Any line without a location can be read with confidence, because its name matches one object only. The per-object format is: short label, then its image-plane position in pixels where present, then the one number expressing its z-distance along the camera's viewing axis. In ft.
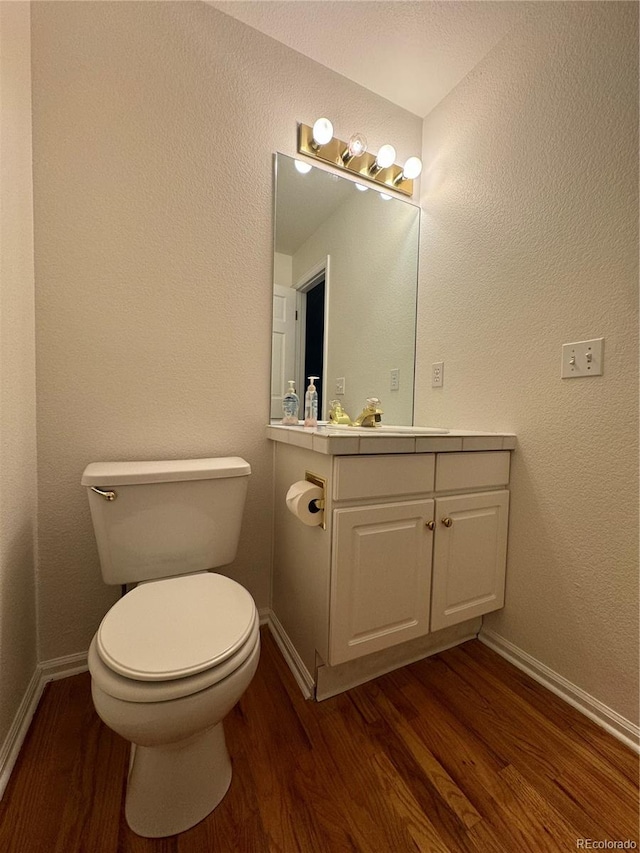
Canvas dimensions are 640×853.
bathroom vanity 3.45
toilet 2.32
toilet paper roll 3.50
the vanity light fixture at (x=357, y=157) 4.78
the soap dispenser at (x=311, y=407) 4.66
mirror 4.95
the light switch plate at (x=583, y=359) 3.49
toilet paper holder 3.54
